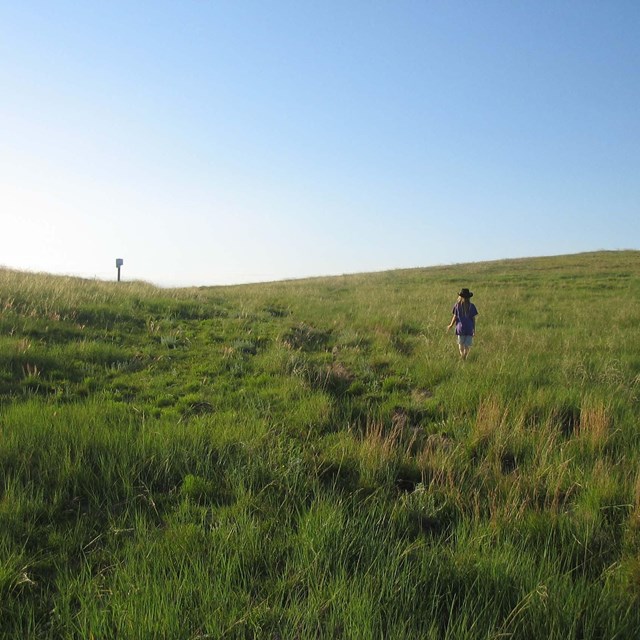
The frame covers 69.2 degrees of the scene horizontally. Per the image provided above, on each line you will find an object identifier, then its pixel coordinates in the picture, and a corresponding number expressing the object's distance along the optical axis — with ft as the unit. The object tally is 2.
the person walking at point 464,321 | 31.99
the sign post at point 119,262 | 86.58
